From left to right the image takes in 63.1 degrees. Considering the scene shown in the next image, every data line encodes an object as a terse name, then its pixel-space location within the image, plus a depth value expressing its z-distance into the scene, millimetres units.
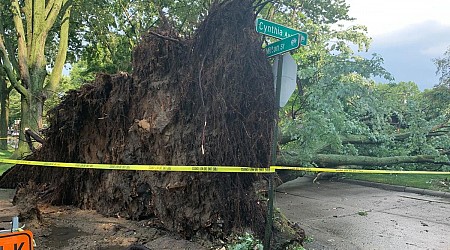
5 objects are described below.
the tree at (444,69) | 14606
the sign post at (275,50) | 4016
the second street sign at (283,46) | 3777
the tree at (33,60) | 13508
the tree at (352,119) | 7738
